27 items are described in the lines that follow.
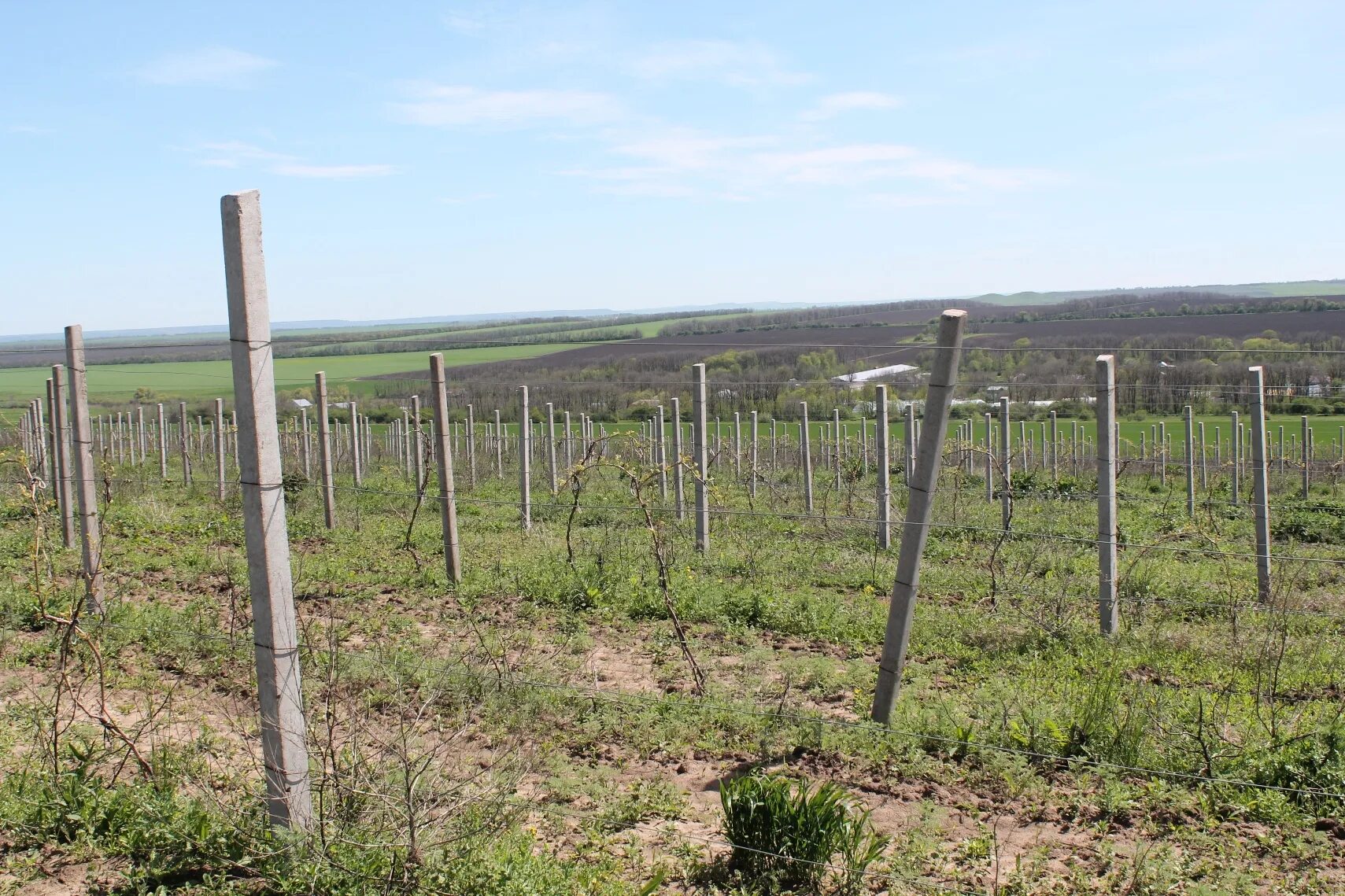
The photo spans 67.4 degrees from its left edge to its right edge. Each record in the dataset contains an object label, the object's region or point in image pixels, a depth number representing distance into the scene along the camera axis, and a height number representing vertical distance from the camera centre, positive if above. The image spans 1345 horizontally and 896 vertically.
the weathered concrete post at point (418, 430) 12.41 -0.63
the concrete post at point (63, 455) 8.36 -0.52
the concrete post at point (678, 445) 11.35 -0.90
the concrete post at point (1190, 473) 12.94 -1.71
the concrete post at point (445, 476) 8.53 -0.86
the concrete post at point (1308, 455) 16.42 -2.28
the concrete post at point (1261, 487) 7.43 -1.11
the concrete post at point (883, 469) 10.35 -1.19
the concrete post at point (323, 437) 11.53 -0.63
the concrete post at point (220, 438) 15.06 -0.78
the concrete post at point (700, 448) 9.42 -0.79
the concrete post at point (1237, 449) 15.25 -1.91
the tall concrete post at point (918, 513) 4.39 -0.70
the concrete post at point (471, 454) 17.77 -1.39
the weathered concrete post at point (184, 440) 18.66 -0.98
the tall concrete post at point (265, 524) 3.28 -0.47
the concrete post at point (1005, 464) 9.48 -1.13
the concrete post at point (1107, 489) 6.39 -0.92
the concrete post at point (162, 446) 18.89 -1.08
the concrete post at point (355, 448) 16.53 -1.12
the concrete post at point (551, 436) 15.75 -1.02
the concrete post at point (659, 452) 13.31 -1.47
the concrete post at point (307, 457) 16.67 -1.24
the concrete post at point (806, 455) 13.50 -1.34
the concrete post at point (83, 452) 7.00 -0.41
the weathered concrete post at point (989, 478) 14.43 -1.84
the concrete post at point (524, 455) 12.07 -1.01
